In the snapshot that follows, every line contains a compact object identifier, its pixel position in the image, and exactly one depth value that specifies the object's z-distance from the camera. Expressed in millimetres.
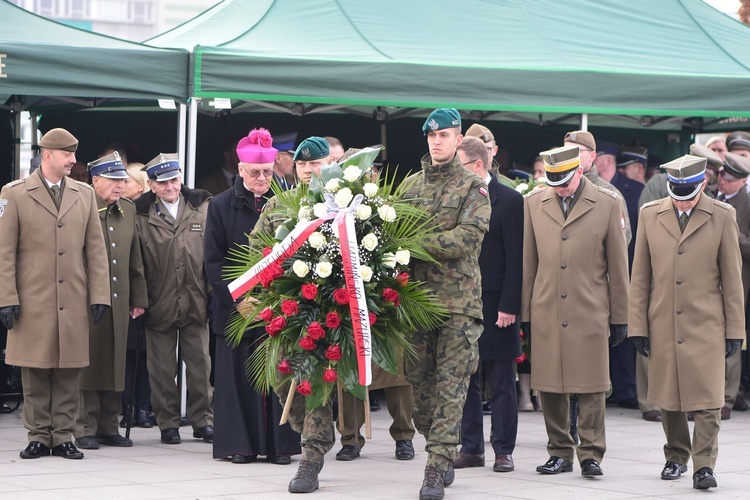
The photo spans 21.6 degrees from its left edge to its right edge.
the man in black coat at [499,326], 11909
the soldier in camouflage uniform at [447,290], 10328
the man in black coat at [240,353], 12303
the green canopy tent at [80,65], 14212
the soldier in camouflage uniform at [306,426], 10519
